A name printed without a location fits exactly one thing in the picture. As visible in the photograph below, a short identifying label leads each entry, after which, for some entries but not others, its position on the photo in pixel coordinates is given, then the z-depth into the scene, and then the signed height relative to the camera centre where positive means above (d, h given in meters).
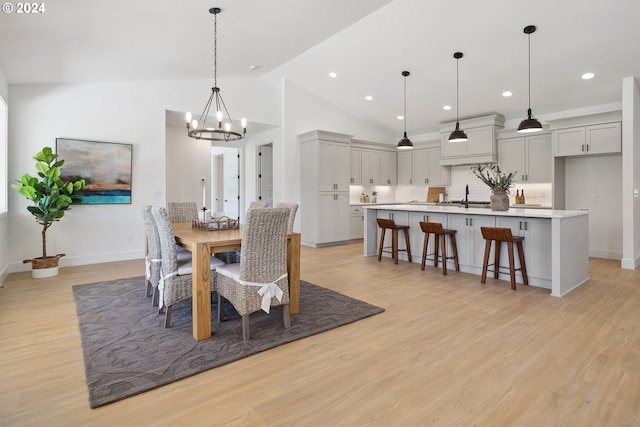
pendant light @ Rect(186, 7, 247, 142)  3.79 +1.65
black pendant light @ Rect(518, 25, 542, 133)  4.24 +0.99
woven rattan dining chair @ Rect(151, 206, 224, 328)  2.86 -0.55
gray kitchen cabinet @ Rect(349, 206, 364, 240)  7.89 -0.39
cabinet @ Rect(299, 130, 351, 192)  7.15 +0.95
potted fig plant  4.43 +0.13
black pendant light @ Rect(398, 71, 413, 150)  5.76 +1.04
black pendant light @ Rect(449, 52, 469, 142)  5.07 +1.02
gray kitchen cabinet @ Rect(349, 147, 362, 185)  7.98 +0.90
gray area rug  2.16 -1.04
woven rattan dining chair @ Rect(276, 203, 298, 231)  3.42 -0.10
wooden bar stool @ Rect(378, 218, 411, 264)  5.46 -0.45
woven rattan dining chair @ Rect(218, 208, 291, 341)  2.66 -0.50
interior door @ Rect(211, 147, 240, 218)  9.24 +0.80
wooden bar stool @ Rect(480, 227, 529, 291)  4.02 -0.52
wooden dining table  2.68 -0.45
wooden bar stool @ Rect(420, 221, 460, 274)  4.77 -0.52
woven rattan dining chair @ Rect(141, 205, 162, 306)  3.20 -0.42
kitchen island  3.81 -0.44
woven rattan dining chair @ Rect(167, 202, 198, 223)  4.69 -0.08
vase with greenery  4.65 +0.13
